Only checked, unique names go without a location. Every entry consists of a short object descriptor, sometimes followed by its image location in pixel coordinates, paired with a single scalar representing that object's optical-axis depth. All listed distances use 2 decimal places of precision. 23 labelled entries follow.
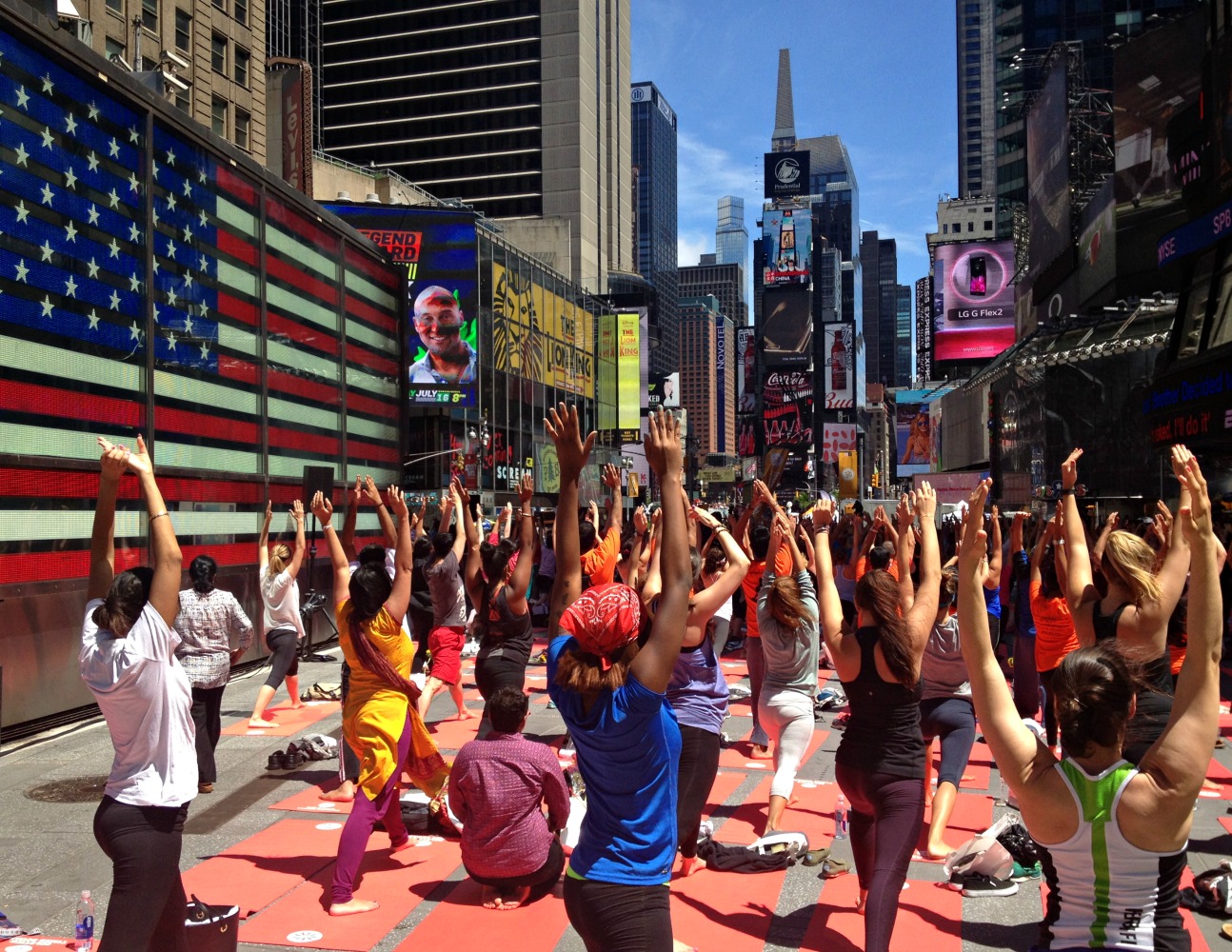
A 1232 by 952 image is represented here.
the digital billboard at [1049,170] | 49.88
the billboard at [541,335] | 47.12
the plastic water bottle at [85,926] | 5.18
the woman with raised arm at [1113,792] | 2.71
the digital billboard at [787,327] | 148.25
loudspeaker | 15.37
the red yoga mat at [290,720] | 10.69
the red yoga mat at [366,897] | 5.63
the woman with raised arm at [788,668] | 7.31
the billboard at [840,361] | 135.75
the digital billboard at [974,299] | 76.25
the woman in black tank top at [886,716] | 4.95
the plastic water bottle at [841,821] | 7.08
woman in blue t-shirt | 3.38
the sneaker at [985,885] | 6.28
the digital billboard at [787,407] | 142.75
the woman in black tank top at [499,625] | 8.30
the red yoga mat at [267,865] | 6.27
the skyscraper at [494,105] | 107.56
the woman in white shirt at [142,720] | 4.12
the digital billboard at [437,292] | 42.62
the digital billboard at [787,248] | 161.38
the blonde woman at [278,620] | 10.62
